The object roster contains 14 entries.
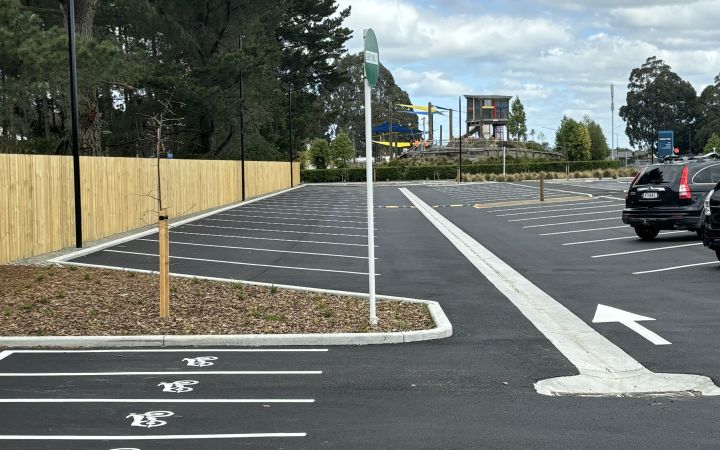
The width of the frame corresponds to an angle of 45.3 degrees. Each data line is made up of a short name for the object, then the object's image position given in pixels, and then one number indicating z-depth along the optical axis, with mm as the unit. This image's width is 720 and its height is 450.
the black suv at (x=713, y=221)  14211
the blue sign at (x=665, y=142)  85375
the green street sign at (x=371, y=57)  9508
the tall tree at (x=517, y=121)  115250
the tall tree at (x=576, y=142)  99875
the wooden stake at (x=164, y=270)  10266
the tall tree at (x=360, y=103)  130312
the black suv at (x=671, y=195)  18938
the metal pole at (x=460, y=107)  81300
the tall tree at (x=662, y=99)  127438
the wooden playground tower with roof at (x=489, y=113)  124938
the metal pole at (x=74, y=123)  18797
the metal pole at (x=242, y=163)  43431
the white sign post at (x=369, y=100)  9492
